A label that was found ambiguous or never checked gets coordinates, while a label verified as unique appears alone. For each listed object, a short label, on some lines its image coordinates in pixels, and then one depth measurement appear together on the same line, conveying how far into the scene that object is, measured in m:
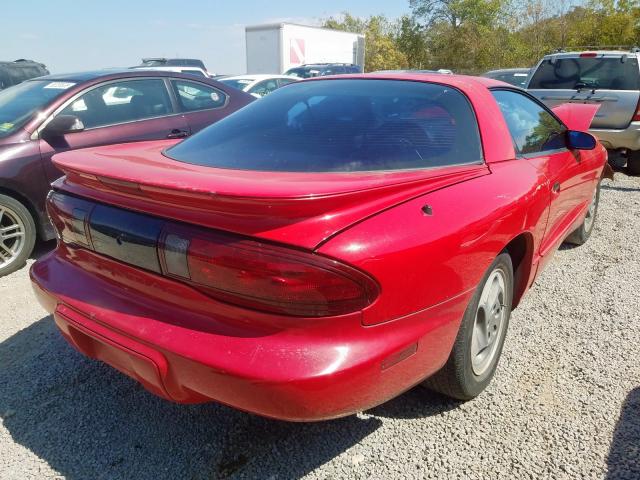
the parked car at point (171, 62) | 15.56
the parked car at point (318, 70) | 17.01
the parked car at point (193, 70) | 10.63
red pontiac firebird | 1.54
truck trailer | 21.95
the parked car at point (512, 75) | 12.59
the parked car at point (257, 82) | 10.59
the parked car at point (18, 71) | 13.46
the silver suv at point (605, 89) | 6.47
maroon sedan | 3.96
